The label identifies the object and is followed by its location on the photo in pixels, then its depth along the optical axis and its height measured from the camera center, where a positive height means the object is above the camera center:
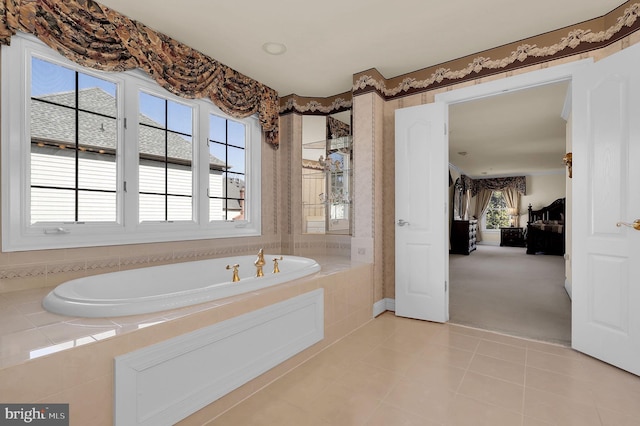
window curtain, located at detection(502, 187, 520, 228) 10.02 +0.40
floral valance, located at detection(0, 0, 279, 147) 1.88 +1.19
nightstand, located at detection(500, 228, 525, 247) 9.58 -0.72
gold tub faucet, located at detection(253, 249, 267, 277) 2.48 -0.40
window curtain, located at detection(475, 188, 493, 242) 10.59 +0.39
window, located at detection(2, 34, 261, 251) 1.95 +0.42
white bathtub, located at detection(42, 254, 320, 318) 1.43 -0.44
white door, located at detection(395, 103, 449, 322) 2.88 +0.00
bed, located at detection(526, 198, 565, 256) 7.80 -0.55
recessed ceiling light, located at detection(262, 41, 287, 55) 2.68 +1.44
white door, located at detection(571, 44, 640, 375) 1.99 +0.03
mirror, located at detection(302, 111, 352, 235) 3.57 +0.46
